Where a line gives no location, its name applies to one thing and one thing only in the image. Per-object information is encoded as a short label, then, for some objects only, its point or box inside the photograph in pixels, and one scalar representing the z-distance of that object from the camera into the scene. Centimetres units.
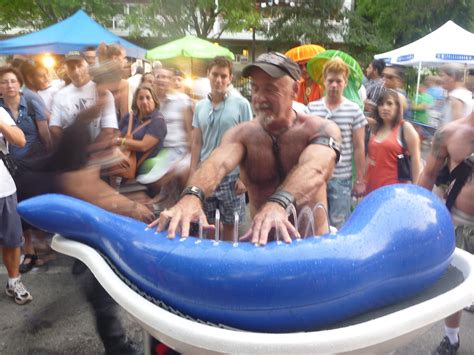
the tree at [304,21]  2033
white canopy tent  1186
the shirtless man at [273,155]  159
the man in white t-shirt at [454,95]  376
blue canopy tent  1039
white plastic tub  121
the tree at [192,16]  1414
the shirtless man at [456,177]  275
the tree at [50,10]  1602
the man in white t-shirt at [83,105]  250
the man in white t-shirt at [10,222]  323
